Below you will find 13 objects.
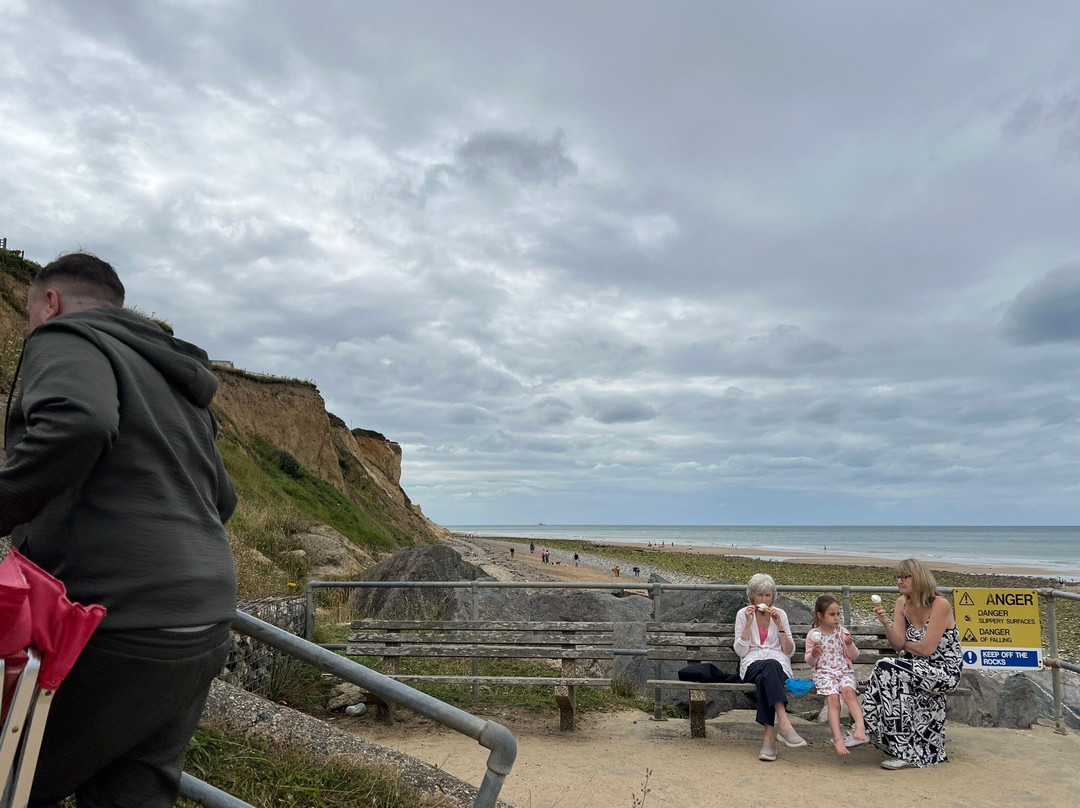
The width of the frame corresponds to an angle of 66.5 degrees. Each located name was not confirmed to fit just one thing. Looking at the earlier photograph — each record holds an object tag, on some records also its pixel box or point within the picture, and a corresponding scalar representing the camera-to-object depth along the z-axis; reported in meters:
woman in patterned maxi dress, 5.85
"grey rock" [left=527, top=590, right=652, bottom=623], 9.26
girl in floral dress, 5.98
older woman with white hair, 6.04
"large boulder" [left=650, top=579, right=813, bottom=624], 8.61
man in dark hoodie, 1.69
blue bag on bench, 6.16
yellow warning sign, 6.77
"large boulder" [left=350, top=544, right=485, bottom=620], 9.38
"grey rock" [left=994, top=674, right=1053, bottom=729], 7.21
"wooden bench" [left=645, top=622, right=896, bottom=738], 6.51
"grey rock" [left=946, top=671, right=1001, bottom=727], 7.35
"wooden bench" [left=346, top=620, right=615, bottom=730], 6.66
